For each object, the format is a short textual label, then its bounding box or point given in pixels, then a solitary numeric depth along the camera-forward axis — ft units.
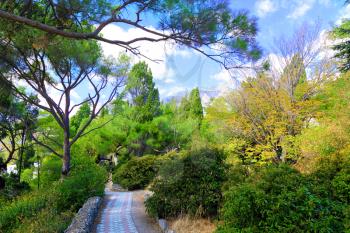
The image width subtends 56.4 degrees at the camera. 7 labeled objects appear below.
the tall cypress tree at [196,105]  104.53
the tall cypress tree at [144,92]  94.27
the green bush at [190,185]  25.23
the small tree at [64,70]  40.47
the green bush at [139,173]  61.41
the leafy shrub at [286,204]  15.14
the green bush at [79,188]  34.68
